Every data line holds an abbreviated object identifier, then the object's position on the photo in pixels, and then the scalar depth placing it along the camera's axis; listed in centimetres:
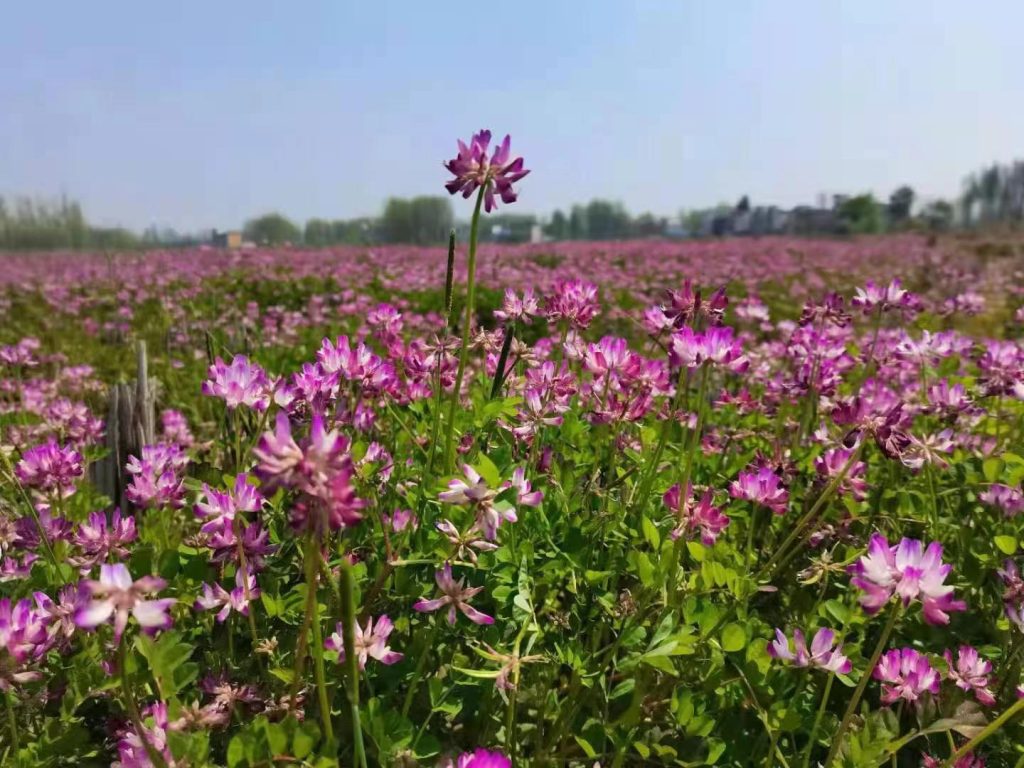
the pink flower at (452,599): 24
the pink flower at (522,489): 26
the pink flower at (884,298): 43
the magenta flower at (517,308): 37
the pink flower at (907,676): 28
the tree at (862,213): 4928
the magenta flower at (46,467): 34
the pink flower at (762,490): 34
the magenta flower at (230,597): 28
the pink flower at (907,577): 22
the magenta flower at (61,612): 27
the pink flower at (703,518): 29
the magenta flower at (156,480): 32
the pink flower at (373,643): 24
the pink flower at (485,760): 21
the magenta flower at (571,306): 36
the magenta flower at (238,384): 28
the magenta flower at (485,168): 26
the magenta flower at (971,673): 29
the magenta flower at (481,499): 23
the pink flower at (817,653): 27
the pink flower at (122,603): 17
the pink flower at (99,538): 29
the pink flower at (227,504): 27
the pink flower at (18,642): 24
